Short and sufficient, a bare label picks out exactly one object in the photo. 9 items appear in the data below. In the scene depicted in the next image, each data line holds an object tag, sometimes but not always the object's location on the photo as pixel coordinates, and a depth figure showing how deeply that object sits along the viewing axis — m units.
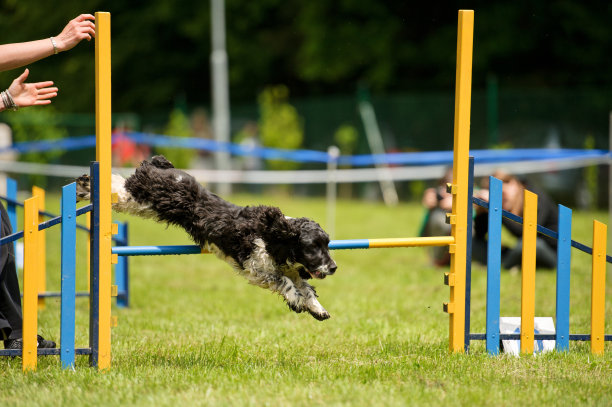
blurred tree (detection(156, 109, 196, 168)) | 46.94
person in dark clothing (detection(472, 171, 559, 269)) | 17.84
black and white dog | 8.95
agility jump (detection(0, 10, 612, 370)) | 8.55
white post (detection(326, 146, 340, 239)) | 21.99
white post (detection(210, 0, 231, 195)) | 45.87
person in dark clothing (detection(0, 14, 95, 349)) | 8.22
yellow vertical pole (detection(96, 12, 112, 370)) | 8.54
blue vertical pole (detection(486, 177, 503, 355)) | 9.58
